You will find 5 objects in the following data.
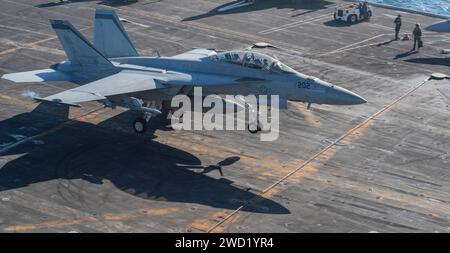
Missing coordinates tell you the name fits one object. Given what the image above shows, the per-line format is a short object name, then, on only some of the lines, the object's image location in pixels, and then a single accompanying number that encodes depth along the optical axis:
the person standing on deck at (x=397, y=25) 47.06
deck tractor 51.34
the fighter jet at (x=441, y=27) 47.95
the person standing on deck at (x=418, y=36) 44.56
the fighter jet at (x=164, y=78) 28.73
